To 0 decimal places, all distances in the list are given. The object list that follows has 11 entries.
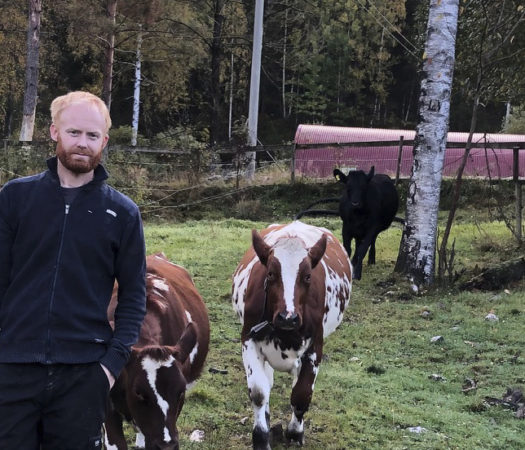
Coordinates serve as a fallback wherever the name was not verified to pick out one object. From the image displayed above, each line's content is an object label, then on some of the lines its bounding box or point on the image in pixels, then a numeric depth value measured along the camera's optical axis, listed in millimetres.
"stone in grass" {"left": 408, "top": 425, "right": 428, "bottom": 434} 4711
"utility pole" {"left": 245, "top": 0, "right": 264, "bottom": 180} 20172
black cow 10609
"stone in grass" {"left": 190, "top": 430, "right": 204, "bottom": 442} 4512
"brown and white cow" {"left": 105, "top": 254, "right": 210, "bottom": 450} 3000
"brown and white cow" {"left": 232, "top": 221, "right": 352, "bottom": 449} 4152
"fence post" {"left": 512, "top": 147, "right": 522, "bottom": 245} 10954
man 2457
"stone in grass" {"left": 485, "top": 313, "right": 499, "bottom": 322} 7595
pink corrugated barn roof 19312
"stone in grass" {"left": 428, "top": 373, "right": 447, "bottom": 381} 5875
